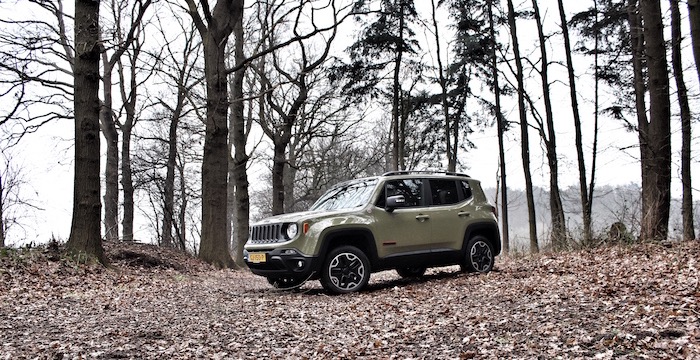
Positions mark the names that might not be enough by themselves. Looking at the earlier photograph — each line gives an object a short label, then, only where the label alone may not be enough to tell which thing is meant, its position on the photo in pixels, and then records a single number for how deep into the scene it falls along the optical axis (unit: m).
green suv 8.52
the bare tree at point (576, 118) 18.31
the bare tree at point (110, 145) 20.42
